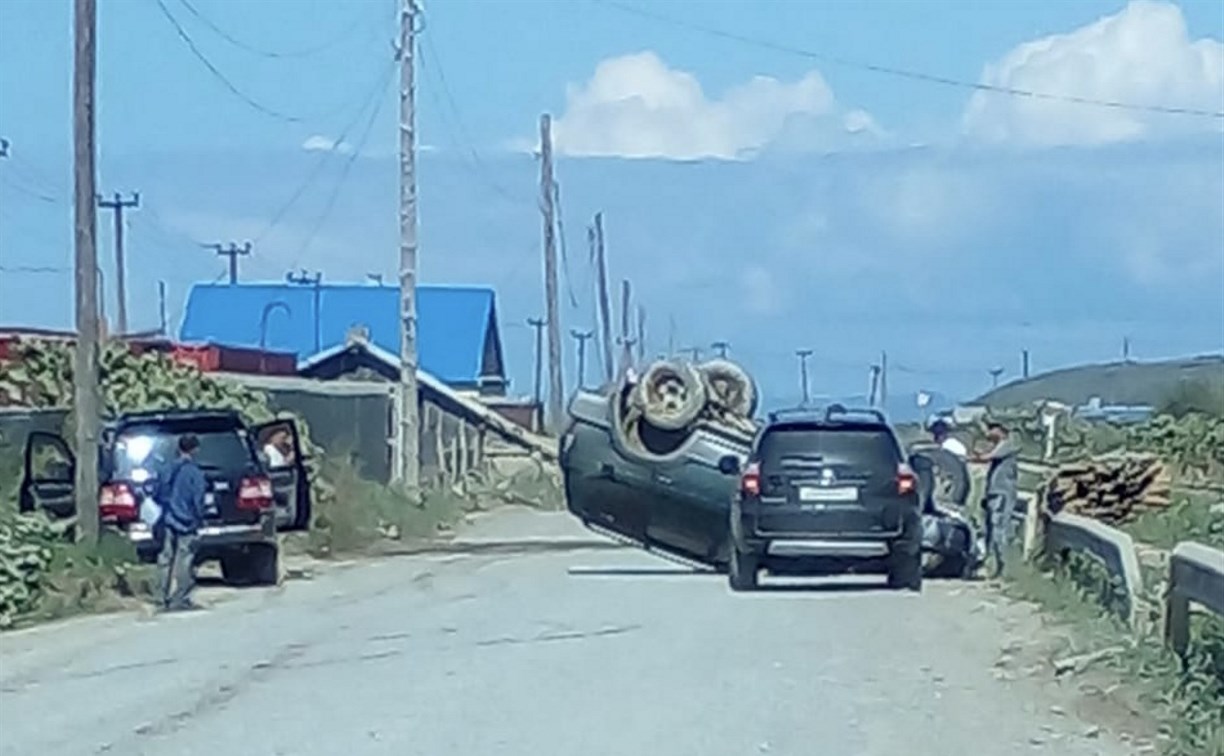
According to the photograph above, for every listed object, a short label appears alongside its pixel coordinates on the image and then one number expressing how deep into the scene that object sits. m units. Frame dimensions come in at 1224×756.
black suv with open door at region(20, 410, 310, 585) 29.03
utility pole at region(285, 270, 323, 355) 93.88
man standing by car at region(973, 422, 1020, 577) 30.31
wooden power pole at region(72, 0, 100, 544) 29.98
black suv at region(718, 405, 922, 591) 27.42
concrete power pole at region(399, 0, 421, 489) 49.47
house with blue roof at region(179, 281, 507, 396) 70.94
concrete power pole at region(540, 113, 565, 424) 68.25
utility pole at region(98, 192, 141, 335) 77.38
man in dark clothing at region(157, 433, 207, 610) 26.17
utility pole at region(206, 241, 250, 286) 96.50
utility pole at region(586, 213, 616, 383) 93.81
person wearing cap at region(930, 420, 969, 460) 33.50
